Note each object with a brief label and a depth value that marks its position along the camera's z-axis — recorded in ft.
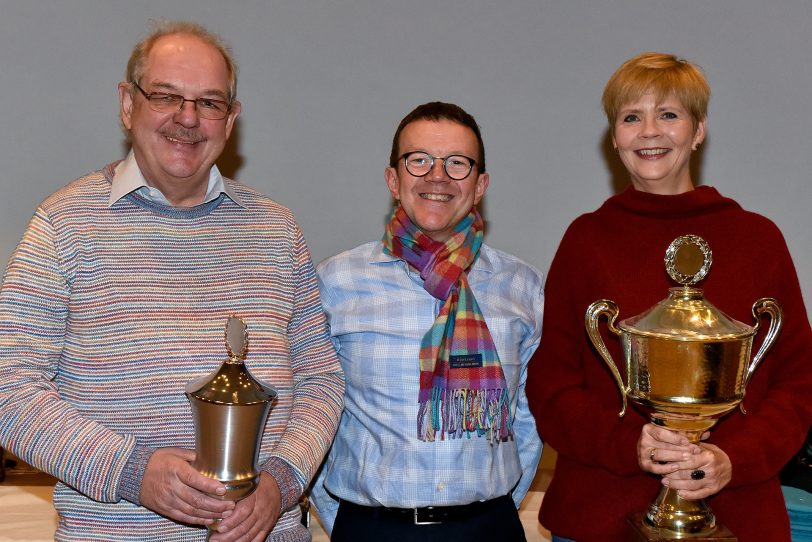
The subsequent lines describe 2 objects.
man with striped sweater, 5.89
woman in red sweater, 6.59
